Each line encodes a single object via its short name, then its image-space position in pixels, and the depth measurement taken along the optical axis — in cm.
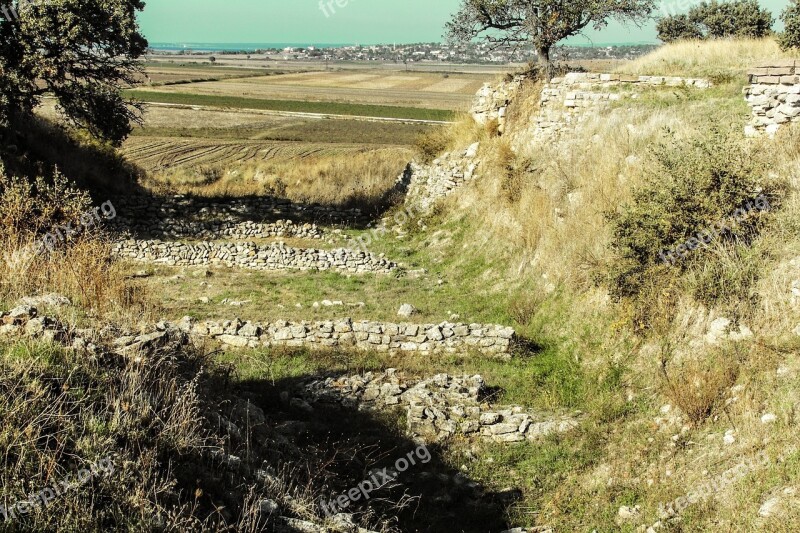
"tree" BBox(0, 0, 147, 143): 2017
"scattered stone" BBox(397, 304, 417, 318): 1448
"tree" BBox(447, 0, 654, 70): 2297
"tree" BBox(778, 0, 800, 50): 1917
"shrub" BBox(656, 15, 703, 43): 3829
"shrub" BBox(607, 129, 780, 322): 1020
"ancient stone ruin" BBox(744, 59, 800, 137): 1316
